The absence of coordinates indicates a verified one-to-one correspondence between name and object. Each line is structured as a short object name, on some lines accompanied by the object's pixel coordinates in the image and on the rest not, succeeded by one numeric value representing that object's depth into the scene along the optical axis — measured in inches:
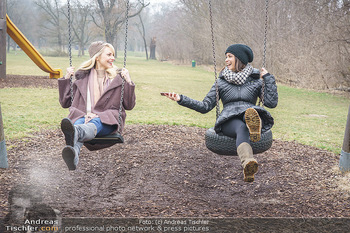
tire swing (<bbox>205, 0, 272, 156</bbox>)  140.3
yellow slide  438.0
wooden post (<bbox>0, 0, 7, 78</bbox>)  428.2
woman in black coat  144.9
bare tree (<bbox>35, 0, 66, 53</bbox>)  1541.6
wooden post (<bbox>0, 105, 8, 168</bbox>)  173.6
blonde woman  150.9
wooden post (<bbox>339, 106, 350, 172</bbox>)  178.6
